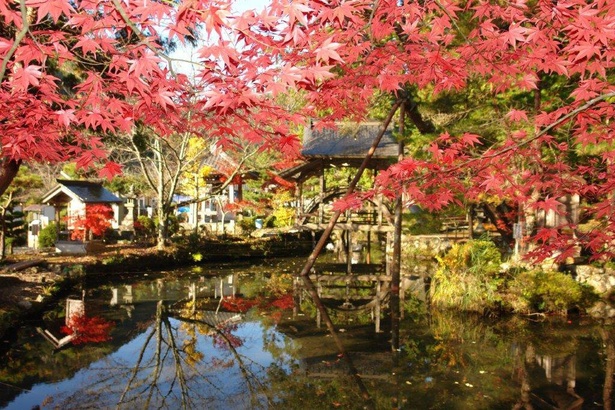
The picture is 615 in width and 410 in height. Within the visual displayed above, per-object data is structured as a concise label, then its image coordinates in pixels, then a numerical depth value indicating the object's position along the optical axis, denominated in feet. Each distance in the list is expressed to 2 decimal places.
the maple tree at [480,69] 11.09
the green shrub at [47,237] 61.16
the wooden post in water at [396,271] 31.12
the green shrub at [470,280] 34.12
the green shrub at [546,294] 33.68
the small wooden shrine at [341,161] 50.54
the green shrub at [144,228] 73.82
